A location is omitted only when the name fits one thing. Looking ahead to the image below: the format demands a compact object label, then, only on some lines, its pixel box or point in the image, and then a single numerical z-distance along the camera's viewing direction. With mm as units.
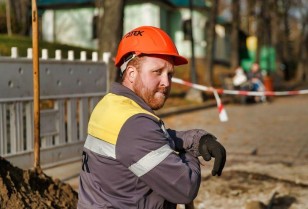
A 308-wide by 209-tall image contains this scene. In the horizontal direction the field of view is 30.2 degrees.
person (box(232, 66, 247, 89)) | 22141
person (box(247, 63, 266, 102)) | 22859
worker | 2250
